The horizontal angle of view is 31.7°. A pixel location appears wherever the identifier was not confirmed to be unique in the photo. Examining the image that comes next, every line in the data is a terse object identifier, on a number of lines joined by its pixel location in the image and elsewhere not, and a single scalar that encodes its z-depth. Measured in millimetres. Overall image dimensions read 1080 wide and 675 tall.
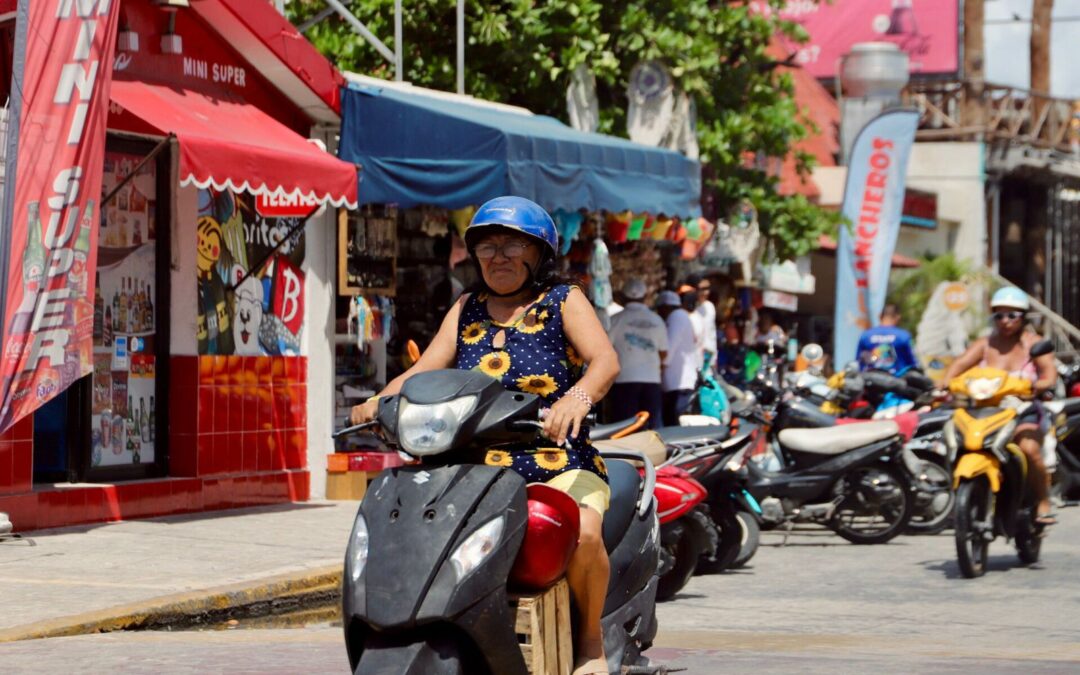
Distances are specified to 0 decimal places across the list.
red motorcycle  10016
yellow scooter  11781
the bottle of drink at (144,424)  13191
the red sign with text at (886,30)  42125
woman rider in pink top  12109
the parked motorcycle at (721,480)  11695
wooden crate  5375
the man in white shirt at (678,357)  18719
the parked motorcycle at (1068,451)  17125
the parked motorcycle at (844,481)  13664
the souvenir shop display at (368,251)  15148
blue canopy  14305
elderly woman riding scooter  5816
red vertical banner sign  10484
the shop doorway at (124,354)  12492
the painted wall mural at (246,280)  13625
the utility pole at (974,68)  40531
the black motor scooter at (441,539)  5074
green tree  20422
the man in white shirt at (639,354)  17844
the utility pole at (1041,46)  44031
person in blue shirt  19500
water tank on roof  34906
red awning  11656
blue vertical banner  25141
